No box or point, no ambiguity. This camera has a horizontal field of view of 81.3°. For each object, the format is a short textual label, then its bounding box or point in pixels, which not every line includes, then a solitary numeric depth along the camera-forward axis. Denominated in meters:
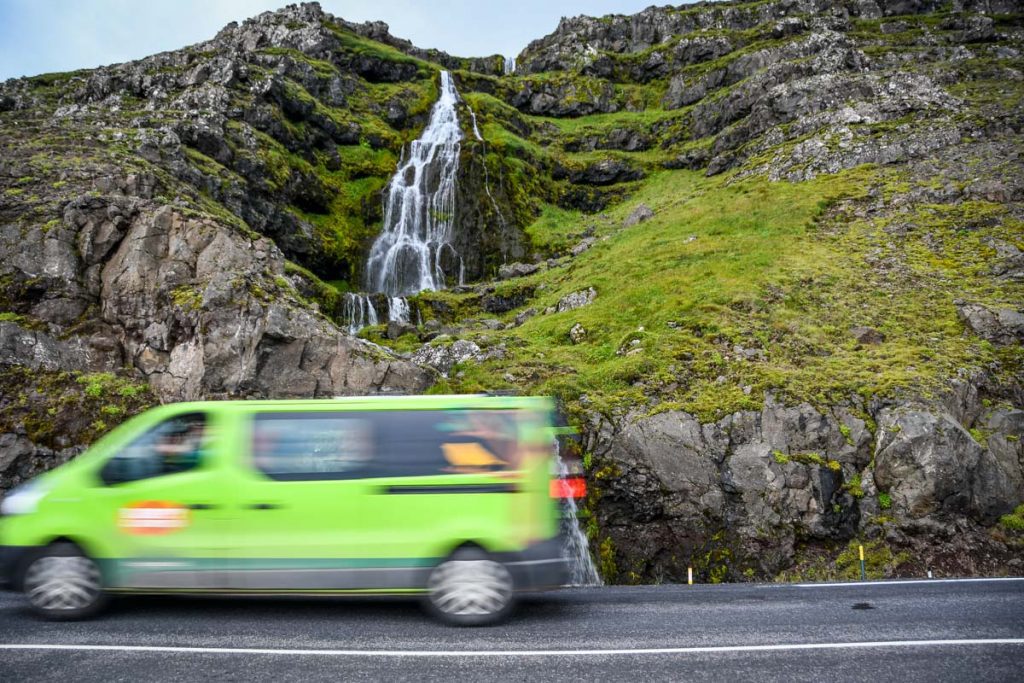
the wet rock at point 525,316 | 27.71
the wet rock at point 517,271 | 35.59
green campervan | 6.54
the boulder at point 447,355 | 22.34
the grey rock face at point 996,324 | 19.20
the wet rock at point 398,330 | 27.56
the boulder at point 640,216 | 37.47
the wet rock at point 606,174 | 49.25
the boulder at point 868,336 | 19.92
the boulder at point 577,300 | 27.09
